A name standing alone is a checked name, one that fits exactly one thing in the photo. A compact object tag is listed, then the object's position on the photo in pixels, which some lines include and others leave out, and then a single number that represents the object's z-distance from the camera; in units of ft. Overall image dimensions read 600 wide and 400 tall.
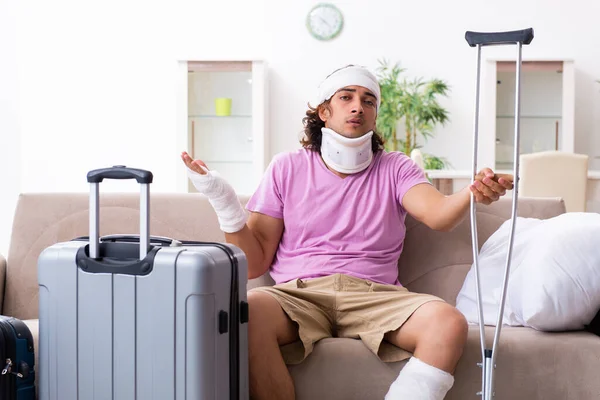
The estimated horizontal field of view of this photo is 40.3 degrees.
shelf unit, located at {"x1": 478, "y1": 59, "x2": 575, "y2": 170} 19.66
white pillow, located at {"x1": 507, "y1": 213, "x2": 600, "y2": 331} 6.66
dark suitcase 5.85
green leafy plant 19.54
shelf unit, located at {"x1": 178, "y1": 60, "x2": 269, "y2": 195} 20.22
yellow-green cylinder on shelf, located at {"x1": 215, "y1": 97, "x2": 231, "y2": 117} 20.27
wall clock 20.89
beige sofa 8.02
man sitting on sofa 6.26
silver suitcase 5.52
